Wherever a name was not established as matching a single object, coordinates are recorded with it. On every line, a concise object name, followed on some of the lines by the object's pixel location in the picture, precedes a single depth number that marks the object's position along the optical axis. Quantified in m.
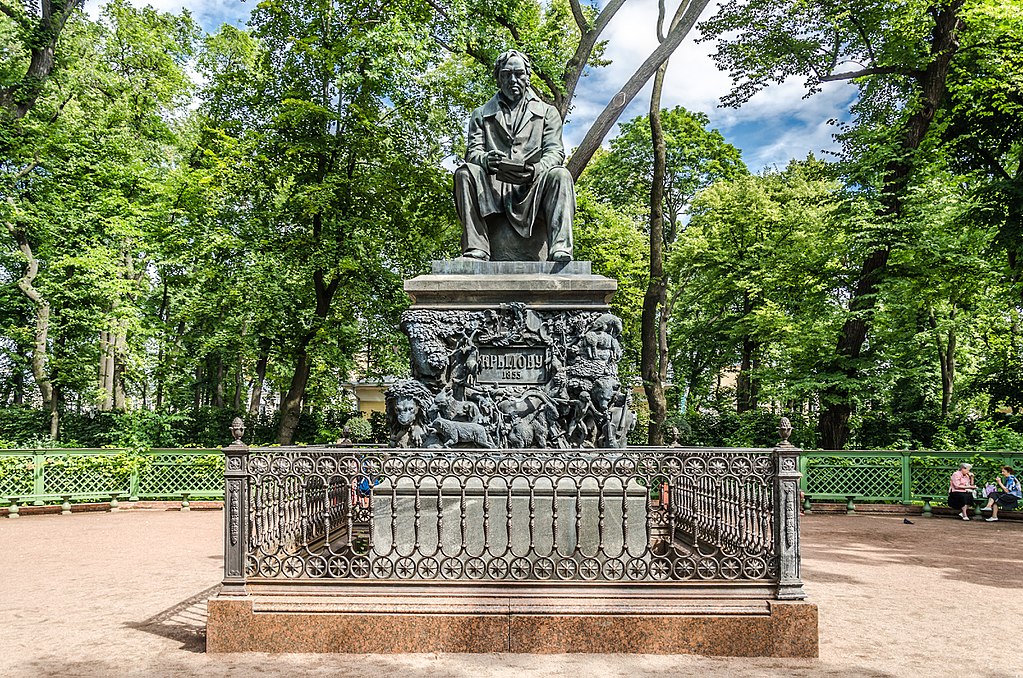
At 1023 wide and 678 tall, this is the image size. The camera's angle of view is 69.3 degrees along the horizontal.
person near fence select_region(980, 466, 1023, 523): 14.45
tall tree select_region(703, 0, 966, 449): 18.19
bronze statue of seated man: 7.65
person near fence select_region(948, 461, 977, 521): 14.66
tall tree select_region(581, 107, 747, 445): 26.08
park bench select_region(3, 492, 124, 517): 15.10
